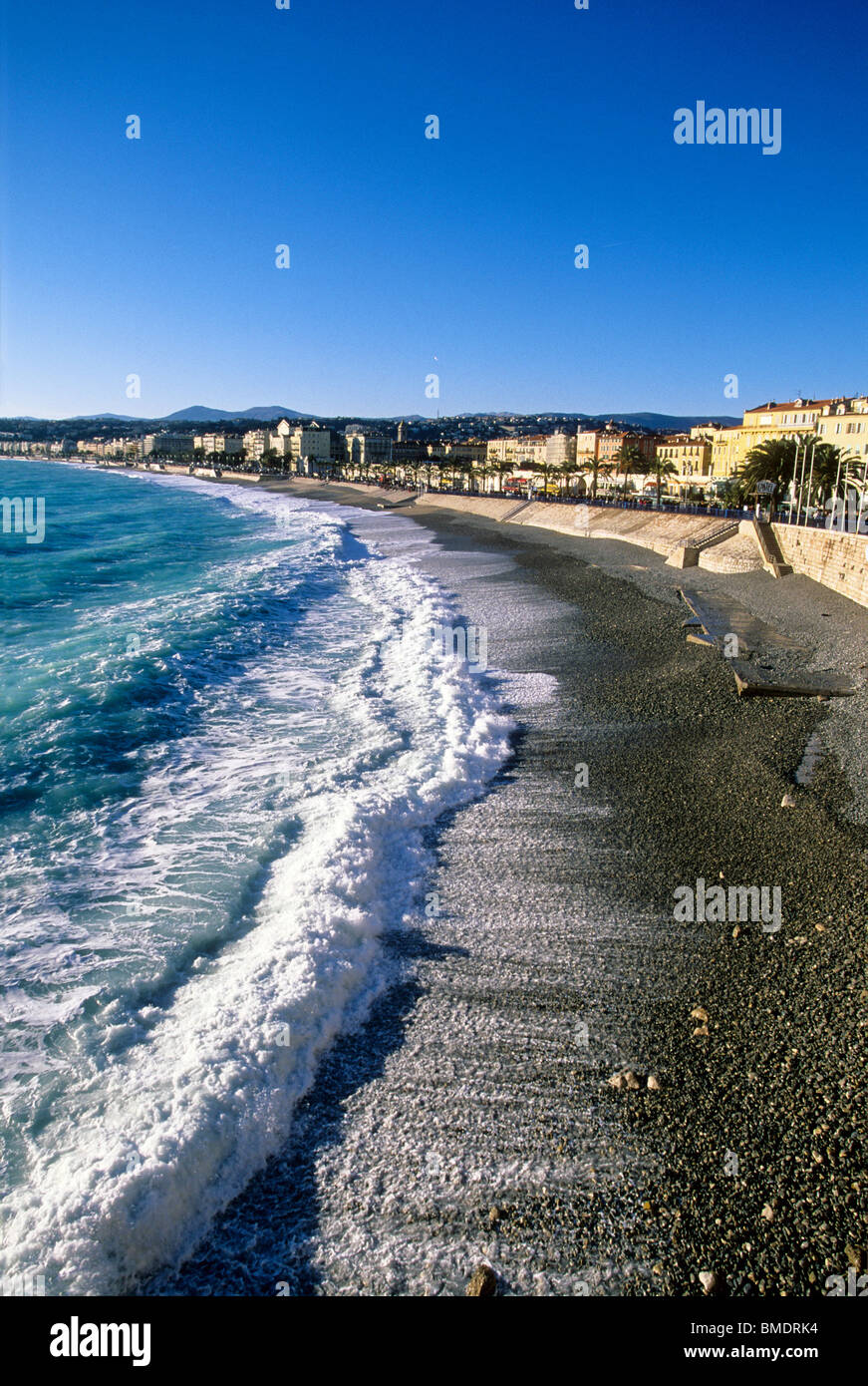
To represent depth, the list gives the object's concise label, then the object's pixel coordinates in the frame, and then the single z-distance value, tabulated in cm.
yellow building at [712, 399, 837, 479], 7681
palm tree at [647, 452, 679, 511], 7725
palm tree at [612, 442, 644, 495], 10225
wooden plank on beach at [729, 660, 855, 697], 1689
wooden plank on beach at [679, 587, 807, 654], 2184
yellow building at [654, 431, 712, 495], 10139
